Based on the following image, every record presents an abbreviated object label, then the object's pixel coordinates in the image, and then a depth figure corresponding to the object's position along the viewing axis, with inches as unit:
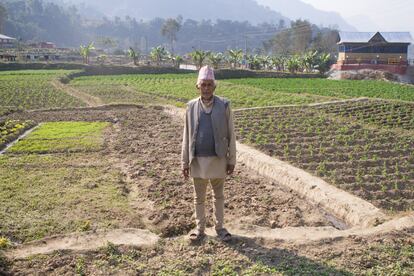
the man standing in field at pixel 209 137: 204.7
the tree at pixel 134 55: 2076.8
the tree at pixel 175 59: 2076.2
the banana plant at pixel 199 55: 1984.5
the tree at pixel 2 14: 3401.3
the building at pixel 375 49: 1931.6
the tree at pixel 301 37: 3462.1
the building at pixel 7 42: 2685.8
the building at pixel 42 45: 3095.5
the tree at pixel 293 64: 1851.6
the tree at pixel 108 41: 3346.5
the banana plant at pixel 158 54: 2210.9
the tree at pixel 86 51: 2008.5
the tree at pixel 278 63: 2022.9
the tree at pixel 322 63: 1863.9
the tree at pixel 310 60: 1892.2
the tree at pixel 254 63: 1972.2
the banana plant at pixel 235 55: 2049.7
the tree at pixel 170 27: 4350.4
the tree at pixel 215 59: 1909.1
